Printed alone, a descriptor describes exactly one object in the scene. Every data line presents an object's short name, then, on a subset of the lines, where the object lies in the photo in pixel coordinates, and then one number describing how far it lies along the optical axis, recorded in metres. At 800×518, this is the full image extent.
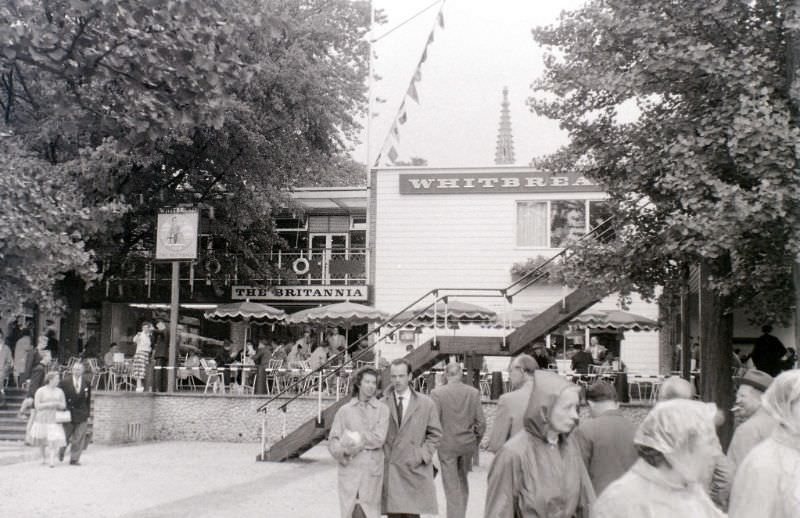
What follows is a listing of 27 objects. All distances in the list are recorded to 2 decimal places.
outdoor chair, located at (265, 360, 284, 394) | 22.36
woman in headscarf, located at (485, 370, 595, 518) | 4.60
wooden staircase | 16.39
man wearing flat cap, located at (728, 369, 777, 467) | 5.65
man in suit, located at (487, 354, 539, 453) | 8.19
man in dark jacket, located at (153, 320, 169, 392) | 21.54
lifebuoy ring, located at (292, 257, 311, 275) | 30.33
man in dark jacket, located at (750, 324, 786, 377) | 16.17
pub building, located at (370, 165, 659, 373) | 28.00
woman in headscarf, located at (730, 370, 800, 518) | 3.52
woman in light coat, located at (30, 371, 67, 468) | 16.11
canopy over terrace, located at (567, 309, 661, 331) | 21.92
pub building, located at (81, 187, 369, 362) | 29.77
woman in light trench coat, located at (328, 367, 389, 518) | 7.83
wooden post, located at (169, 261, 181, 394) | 21.28
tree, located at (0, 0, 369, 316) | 7.76
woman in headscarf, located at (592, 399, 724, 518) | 3.05
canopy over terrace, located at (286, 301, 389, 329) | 23.86
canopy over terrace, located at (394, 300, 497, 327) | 22.23
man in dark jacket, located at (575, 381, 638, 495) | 5.87
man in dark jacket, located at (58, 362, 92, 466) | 16.17
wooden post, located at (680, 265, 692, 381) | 19.36
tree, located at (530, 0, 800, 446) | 10.66
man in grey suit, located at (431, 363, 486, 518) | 9.47
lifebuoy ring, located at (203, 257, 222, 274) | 29.56
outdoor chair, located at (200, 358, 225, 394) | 23.36
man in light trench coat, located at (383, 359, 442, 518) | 8.04
